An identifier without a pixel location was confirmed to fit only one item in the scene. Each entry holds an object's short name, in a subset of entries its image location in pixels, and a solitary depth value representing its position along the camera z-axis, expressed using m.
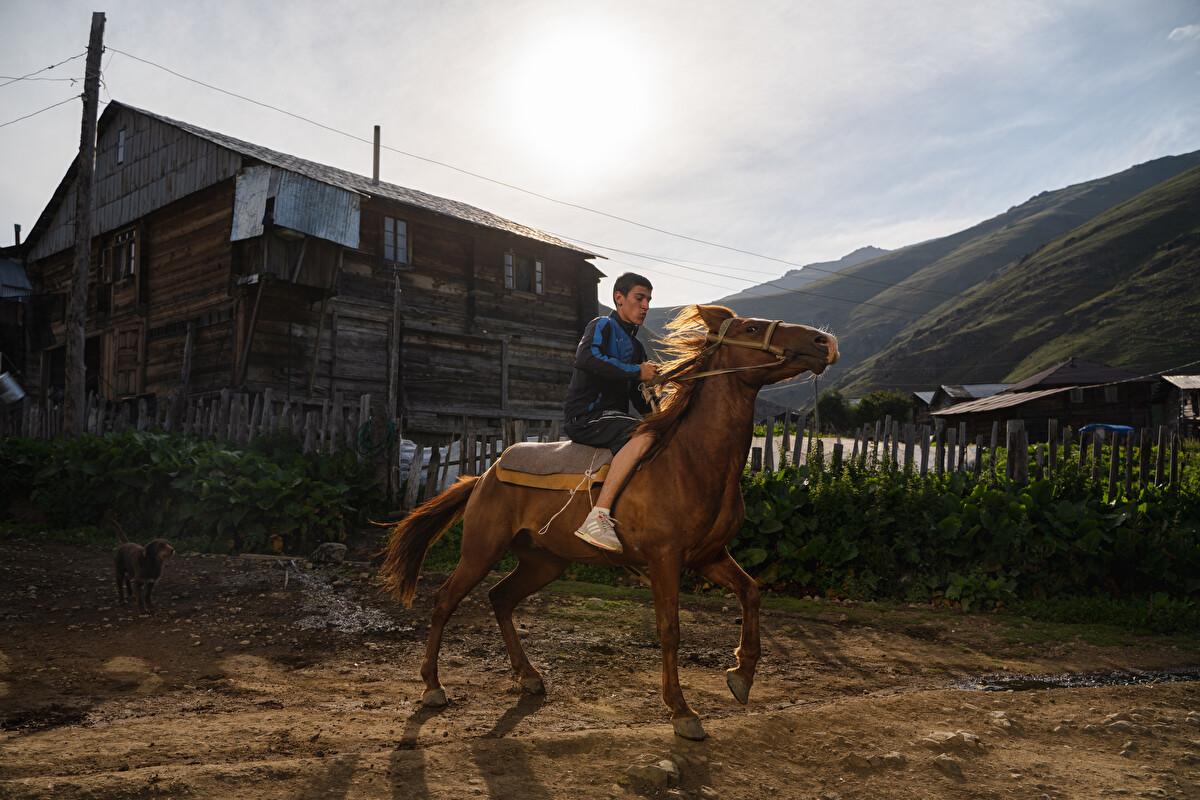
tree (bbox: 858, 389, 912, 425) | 46.22
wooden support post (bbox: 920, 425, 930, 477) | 9.50
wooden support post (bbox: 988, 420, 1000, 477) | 9.45
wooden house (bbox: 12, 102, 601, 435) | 16.95
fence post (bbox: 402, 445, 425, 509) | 11.09
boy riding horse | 4.41
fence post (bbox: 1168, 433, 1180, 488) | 9.37
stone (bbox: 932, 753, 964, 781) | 3.48
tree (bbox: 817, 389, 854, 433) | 46.53
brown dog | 7.11
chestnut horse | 4.19
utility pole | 14.43
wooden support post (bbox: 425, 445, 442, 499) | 11.44
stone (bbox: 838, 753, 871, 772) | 3.54
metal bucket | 21.78
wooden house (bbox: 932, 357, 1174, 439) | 40.03
